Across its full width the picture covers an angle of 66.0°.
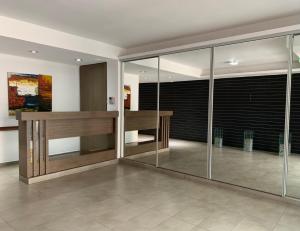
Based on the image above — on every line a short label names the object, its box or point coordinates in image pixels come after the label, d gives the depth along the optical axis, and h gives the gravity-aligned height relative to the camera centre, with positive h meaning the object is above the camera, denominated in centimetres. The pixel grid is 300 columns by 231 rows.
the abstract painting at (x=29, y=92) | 507 +32
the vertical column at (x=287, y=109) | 340 -1
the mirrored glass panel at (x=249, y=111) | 487 -9
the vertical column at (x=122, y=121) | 560 -35
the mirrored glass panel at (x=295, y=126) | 535 -45
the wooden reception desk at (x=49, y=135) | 401 -55
